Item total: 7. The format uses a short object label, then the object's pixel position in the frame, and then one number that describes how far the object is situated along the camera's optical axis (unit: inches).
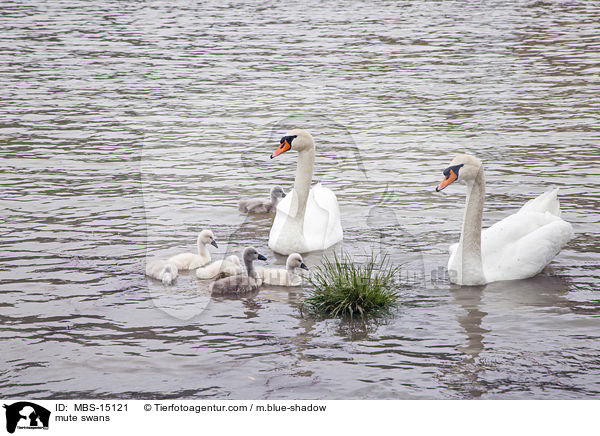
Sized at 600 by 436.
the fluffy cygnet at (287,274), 375.9
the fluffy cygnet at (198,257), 392.8
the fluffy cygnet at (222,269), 381.7
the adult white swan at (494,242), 370.9
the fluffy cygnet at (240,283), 365.1
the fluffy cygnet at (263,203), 484.7
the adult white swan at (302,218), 421.7
